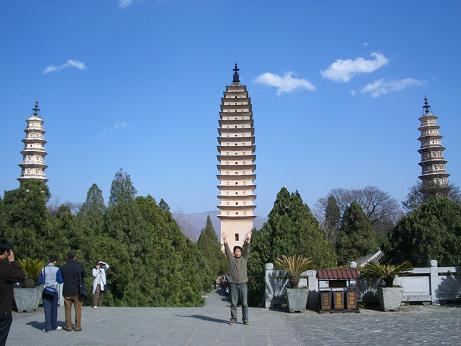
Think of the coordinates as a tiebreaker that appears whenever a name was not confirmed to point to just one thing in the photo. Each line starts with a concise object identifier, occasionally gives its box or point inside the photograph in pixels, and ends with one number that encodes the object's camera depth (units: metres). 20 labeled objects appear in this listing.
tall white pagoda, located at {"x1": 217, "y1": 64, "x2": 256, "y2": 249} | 72.75
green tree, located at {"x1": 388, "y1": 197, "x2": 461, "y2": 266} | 17.05
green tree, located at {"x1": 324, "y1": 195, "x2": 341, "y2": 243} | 66.50
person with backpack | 10.14
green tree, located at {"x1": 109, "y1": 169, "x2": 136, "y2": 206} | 57.97
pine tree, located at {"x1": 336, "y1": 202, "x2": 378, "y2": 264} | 41.34
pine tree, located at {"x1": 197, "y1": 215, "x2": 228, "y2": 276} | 60.57
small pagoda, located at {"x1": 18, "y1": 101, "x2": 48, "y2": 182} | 72.06
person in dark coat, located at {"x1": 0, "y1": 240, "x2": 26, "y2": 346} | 6.31
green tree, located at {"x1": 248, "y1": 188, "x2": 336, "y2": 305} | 16.81
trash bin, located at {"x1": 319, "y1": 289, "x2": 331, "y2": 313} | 13.00
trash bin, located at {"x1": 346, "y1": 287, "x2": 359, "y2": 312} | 12.95
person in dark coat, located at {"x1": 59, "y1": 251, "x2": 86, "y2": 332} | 10.10
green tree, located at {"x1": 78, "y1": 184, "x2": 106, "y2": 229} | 54.97
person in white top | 14.98
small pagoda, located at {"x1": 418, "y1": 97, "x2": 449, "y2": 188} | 73.81
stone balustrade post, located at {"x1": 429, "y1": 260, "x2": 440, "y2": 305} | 14.49
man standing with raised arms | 10.74
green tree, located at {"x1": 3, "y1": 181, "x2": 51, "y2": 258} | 15.69
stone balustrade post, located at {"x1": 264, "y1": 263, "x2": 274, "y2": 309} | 14.50
